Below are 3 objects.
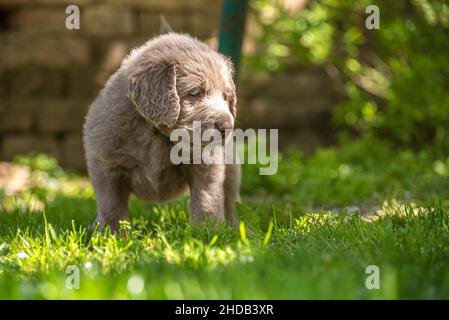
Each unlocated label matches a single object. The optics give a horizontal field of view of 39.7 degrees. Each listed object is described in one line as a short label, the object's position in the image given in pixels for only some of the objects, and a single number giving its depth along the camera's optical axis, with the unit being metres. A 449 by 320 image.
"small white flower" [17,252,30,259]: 3.08
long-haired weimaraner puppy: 3.52
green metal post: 5.38
